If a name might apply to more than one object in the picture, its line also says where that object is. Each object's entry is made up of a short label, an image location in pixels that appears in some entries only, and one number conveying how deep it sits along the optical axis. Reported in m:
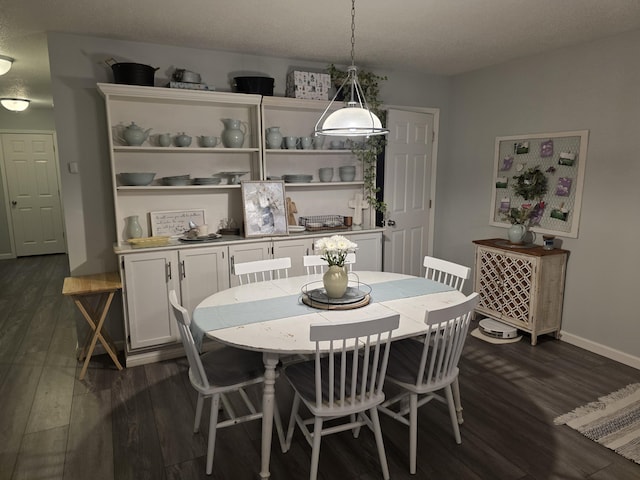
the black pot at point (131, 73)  3.12
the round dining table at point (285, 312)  1.95
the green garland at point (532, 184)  3.76
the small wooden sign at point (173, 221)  3.56
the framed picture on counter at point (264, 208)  3.61
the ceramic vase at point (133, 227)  3.40
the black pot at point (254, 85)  3.54
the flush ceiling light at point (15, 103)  5.42
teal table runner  2.13
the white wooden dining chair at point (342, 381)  1.78
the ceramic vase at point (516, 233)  3.75
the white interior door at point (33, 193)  6.90
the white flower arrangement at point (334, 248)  2.39
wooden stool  3.06
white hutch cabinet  3.22
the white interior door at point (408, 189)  4.38
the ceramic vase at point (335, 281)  2.38
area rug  2.31
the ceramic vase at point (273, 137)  3.74
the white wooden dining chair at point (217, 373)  2.01
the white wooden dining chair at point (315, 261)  3.08
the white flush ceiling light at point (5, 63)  3.64
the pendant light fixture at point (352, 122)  2.23
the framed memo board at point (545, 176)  3.54
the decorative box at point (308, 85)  3.76
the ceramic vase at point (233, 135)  3.61
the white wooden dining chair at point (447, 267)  2.82
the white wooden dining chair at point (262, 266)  2.89
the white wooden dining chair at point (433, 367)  2.00
